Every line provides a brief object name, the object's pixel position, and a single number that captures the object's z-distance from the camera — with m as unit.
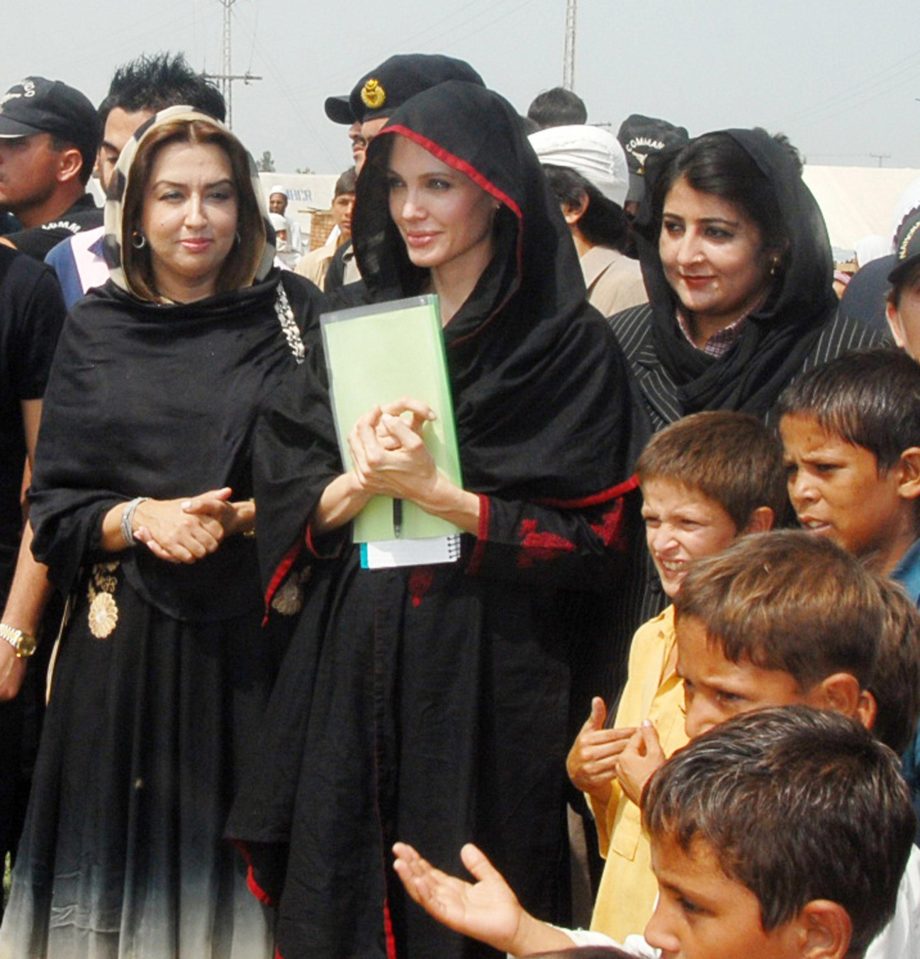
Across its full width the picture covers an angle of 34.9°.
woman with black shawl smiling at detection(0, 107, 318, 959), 3.26
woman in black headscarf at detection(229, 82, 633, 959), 2.98
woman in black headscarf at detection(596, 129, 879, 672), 3.04
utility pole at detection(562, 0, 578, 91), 34.38
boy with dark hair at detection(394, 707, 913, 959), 1.78
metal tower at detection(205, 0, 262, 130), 40.84
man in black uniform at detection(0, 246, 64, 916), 3.51
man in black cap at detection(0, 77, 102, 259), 4.68
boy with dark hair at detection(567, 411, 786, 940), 2.66
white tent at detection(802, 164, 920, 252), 20.97
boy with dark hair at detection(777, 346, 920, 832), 2.58
